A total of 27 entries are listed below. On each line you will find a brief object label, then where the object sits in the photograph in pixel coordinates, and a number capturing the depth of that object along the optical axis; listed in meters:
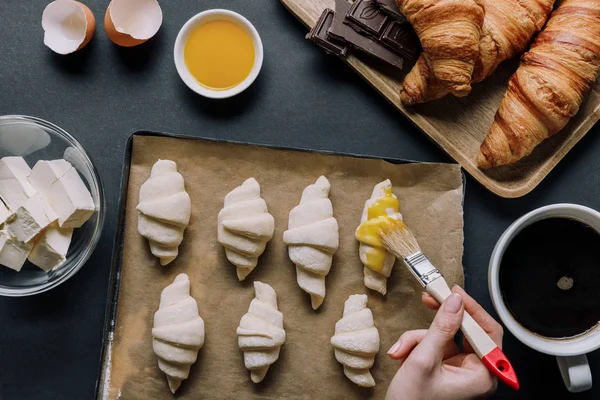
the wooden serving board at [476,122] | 0.70
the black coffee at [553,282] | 0.66
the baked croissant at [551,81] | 0.66
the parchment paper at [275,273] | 0.68
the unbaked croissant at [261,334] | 0.66
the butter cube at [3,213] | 0.66
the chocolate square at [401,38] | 0.69
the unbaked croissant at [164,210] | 0.67
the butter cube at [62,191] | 0.66
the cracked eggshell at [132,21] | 0.70
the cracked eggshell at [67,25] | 0.70
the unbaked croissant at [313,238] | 0.67
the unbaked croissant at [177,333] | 0.66
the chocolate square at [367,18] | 0.69
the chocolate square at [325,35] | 0.70
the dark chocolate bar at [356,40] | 0.69
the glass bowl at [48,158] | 0.68
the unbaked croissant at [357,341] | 0.66
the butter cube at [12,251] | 0.66
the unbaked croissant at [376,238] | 0.67
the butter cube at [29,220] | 0.65
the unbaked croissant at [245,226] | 0.67
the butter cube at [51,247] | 0.67
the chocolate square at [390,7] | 0.68
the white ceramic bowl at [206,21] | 0.70
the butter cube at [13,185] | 0.66
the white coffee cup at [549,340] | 0.64
